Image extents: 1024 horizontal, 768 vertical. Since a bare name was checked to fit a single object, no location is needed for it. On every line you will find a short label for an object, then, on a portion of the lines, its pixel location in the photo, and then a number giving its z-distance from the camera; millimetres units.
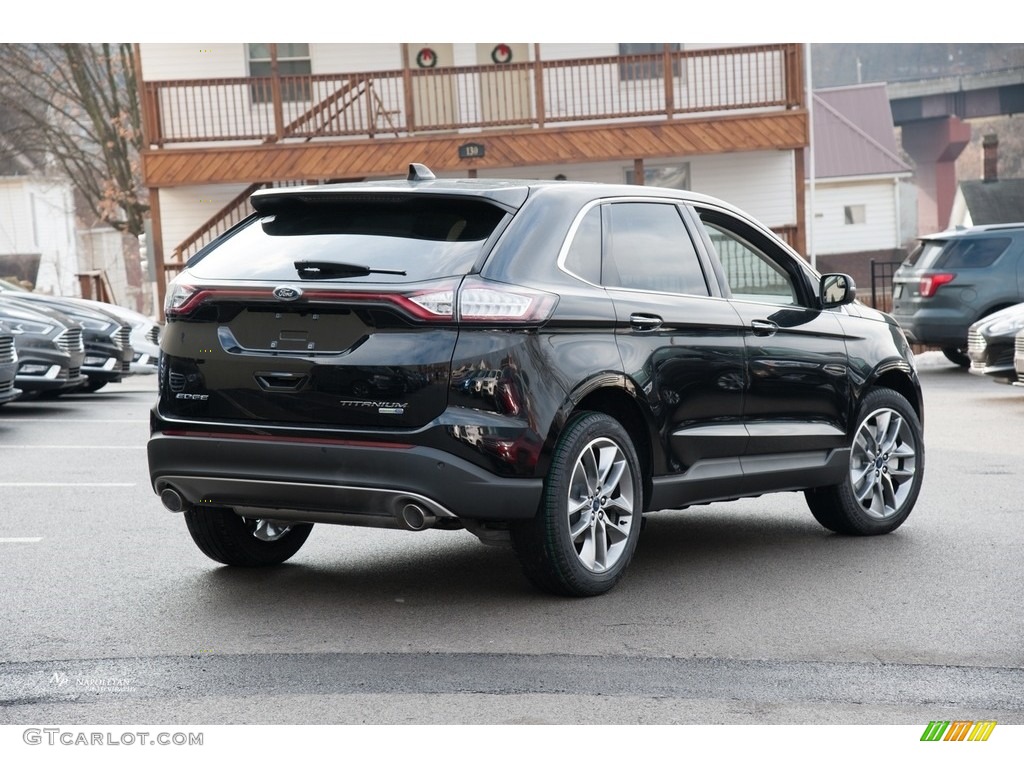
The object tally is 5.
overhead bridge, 63500
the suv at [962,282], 18688
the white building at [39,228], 60375
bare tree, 39219
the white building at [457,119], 29172
